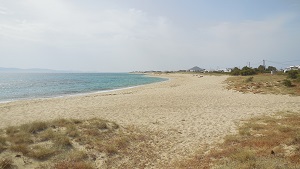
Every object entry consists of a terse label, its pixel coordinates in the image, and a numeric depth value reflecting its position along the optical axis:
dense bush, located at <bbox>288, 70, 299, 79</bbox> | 37.97
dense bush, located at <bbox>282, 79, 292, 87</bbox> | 28.27
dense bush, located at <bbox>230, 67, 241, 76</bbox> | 73.38
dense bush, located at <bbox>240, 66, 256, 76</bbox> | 63.44
